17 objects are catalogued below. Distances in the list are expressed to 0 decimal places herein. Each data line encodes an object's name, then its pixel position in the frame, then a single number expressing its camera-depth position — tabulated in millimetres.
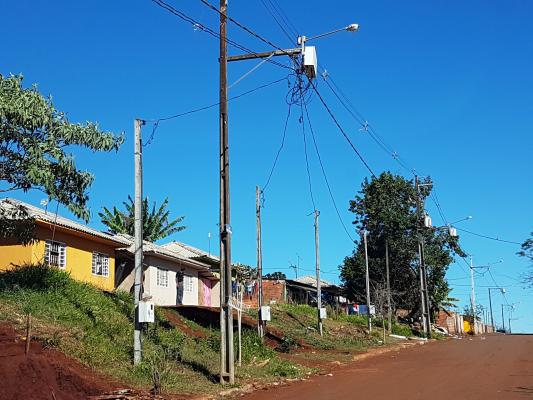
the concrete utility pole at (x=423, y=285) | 52847
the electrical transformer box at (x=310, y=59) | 17312
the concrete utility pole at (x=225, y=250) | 16266
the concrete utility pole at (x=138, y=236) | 15639
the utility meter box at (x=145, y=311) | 15469
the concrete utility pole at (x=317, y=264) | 35388
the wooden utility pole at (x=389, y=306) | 48041
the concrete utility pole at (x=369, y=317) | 42050
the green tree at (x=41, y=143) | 13828
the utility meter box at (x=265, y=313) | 24727
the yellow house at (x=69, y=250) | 25547
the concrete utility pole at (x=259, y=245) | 28075
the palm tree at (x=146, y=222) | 49938
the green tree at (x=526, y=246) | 50594
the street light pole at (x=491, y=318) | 115262
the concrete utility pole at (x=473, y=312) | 77188
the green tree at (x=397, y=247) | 60000
